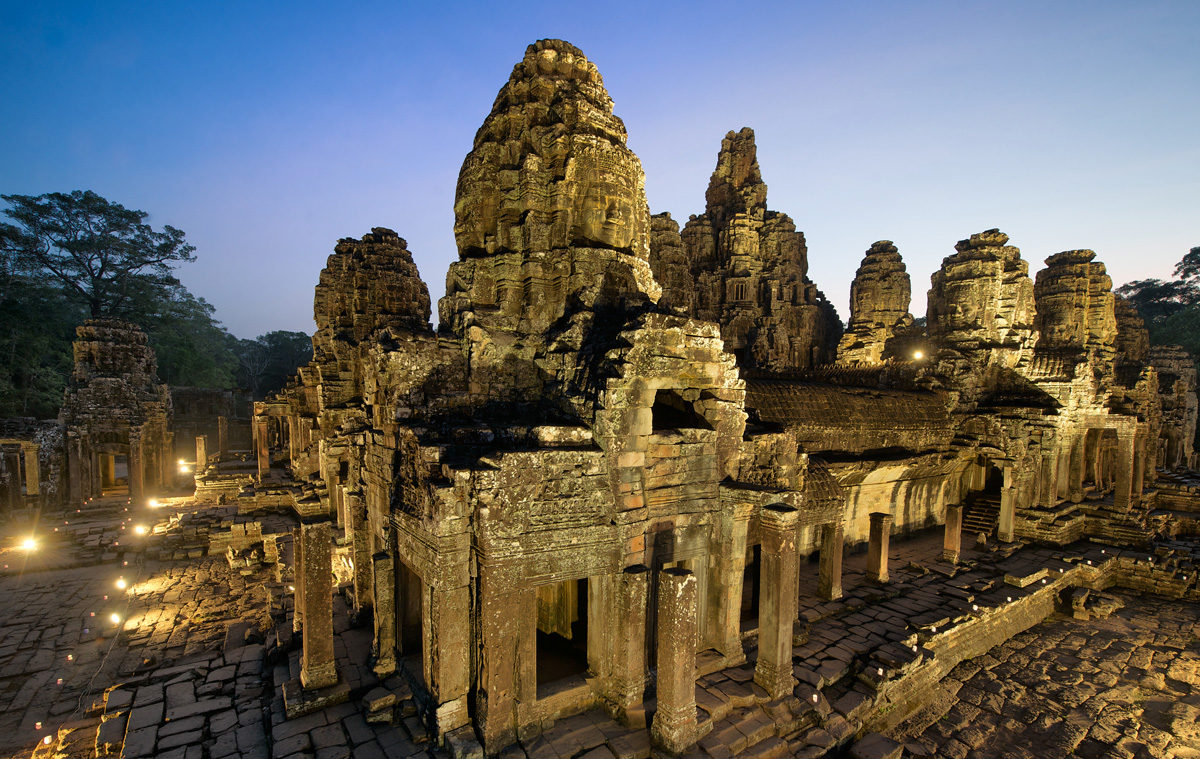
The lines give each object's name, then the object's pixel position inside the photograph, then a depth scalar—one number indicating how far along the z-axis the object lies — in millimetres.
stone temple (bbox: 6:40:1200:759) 6059
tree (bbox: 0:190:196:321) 25500
